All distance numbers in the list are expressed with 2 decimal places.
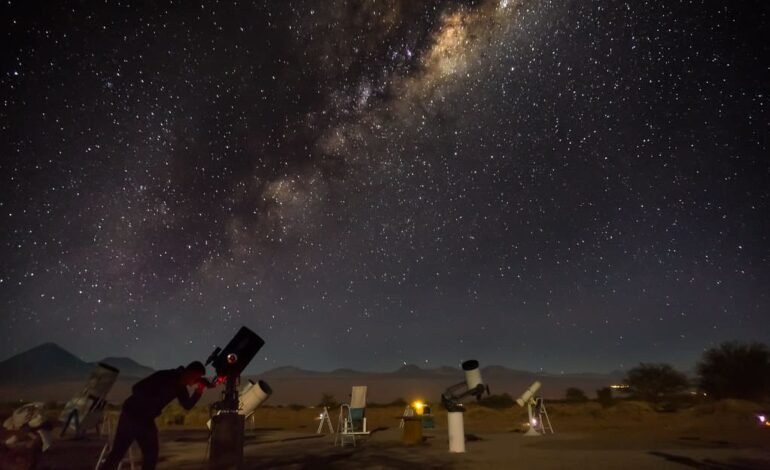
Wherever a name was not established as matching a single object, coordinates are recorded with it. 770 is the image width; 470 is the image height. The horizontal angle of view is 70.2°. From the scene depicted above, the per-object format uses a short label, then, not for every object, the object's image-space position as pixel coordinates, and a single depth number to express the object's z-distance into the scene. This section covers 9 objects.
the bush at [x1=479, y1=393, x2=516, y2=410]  41.34
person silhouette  6.16
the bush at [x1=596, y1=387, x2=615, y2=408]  37.31
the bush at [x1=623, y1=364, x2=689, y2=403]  41.19
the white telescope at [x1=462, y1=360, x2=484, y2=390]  12.56
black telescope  5.68
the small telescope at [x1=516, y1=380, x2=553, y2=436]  17.33
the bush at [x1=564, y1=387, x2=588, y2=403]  48.22
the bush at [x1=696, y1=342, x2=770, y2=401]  30.81
